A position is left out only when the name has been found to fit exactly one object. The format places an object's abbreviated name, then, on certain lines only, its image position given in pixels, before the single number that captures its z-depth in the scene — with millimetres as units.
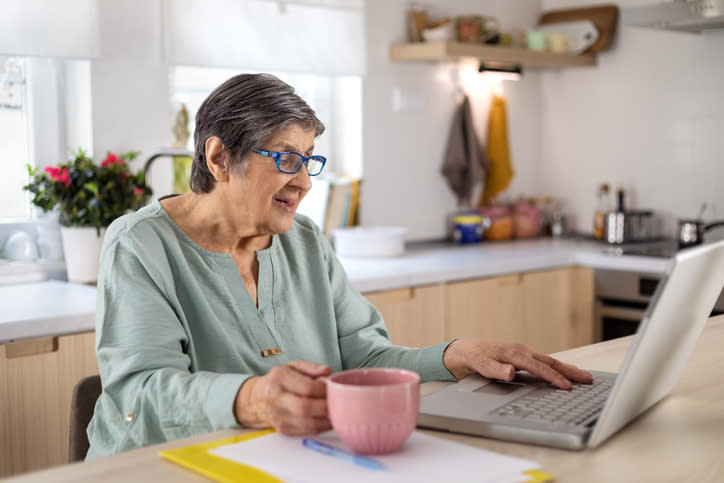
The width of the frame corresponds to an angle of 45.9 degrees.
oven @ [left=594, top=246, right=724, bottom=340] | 3137
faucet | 2571
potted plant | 2520
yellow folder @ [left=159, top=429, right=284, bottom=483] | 815
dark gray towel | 3760
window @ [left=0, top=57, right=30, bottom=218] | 2689
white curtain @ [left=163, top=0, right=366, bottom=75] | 2867
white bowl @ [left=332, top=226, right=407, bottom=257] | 3191
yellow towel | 3904
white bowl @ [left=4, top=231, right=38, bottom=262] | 2658
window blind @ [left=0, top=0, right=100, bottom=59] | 2465
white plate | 3795
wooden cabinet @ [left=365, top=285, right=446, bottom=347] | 2752
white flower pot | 2547
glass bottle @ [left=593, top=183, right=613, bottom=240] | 3809
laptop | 885
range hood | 2881
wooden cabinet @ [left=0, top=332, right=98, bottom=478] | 1984
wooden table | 846
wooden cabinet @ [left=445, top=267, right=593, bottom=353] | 3014
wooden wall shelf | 3355
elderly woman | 1152
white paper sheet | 813
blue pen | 839
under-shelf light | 3773
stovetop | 3253
